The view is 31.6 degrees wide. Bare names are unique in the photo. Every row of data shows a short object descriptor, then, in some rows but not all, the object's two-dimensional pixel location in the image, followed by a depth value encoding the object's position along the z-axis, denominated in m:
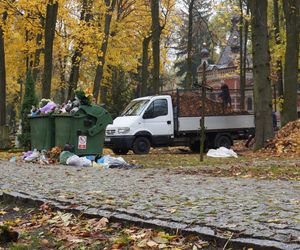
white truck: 20.73
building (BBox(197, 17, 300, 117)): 54.18
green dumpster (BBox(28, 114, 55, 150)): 15.27
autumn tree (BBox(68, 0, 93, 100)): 29.08
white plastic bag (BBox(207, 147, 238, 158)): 17.58
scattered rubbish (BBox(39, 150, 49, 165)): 14.15
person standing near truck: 23.53
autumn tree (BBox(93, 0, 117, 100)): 28.25
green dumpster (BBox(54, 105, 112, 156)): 14.21
